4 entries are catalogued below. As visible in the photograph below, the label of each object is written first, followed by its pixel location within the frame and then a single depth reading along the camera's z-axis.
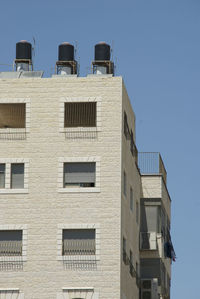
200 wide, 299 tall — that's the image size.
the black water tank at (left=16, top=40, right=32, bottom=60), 70.69
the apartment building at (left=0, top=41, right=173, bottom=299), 61.59
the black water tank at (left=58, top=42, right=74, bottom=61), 69.81
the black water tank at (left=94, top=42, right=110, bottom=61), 70.31
